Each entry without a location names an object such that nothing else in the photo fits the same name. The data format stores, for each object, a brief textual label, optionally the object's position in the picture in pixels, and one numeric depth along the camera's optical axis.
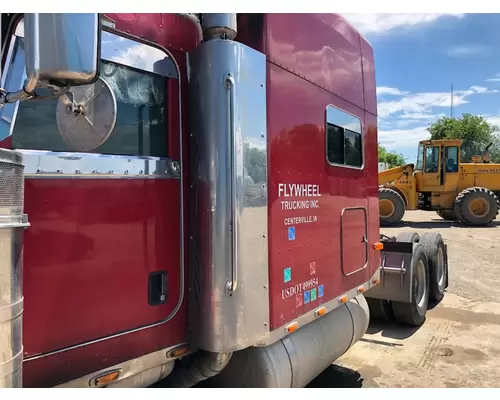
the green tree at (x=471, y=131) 54.50
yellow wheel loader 17.34
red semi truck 1.87
